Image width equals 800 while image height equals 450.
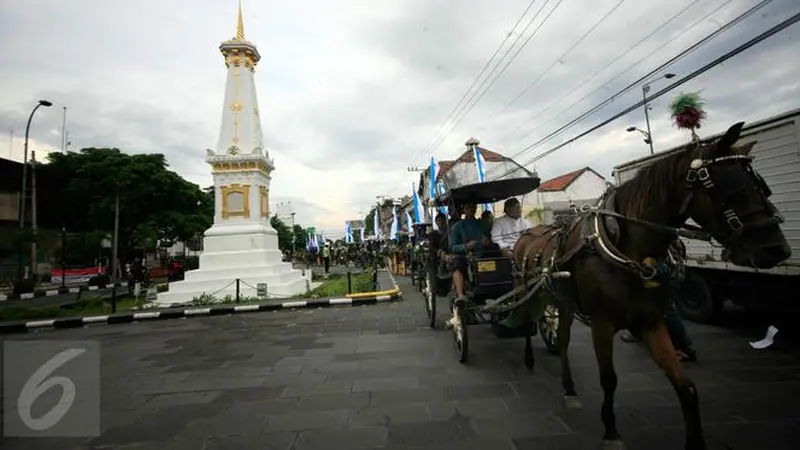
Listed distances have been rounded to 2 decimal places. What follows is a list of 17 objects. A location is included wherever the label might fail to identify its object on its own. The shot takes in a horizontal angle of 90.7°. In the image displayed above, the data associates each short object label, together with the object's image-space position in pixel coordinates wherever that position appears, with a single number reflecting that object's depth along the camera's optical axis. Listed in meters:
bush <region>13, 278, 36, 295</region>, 18.34
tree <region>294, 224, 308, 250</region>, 75.32
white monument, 13.21
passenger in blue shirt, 5.15
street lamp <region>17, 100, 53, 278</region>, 18.17
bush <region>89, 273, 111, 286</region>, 22.00
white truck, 4.74
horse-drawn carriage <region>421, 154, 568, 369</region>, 4.34
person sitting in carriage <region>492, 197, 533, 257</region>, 5.61
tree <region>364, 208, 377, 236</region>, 67.97
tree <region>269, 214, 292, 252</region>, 63.20
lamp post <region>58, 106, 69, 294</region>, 19.22
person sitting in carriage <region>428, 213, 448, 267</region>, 7.23
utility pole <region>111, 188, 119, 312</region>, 18.35
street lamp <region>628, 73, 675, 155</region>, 5.80
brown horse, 2.18
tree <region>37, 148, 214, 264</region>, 24.98
